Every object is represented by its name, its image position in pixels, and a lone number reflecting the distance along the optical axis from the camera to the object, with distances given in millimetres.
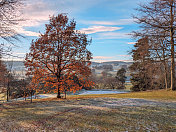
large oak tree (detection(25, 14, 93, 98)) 15445
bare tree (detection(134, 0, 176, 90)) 17844
